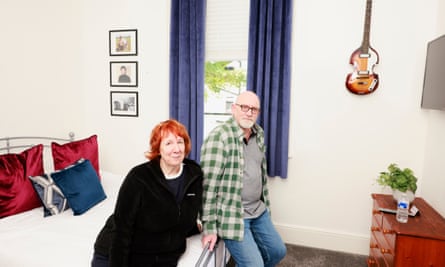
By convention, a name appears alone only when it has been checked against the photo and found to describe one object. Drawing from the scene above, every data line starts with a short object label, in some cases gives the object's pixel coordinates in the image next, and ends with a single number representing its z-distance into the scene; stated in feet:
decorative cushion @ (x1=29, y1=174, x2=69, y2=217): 6.66
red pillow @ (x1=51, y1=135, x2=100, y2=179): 7.68
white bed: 5.05
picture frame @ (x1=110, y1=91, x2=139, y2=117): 10.44
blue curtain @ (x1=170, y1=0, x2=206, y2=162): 9.17
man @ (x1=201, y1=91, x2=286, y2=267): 5.50
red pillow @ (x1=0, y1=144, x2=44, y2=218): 6.34
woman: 4.32
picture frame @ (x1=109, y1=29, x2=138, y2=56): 10.16
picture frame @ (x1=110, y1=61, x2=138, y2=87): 10.29
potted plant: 6.62
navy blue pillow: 6.77
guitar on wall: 7.93
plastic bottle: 5.99
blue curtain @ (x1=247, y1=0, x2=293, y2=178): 8.46
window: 9.20
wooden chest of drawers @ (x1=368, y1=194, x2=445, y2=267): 5.41
